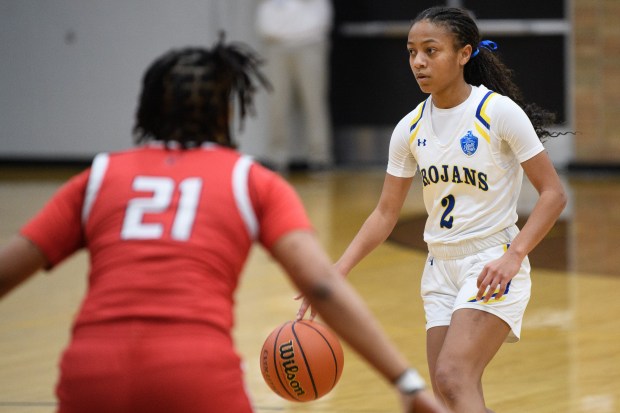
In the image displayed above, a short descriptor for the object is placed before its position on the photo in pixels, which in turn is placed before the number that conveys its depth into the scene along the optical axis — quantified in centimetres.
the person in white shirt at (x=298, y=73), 2970
